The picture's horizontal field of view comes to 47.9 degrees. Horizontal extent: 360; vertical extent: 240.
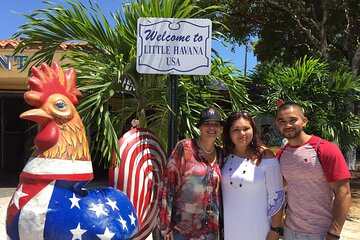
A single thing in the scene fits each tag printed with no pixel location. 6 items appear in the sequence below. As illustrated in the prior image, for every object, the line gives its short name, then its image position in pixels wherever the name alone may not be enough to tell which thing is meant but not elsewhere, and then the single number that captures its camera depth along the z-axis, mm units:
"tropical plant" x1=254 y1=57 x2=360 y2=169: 5586
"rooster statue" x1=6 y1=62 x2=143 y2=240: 2137
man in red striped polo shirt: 2336
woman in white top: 2490
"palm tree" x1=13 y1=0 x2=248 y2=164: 2850
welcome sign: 2857
